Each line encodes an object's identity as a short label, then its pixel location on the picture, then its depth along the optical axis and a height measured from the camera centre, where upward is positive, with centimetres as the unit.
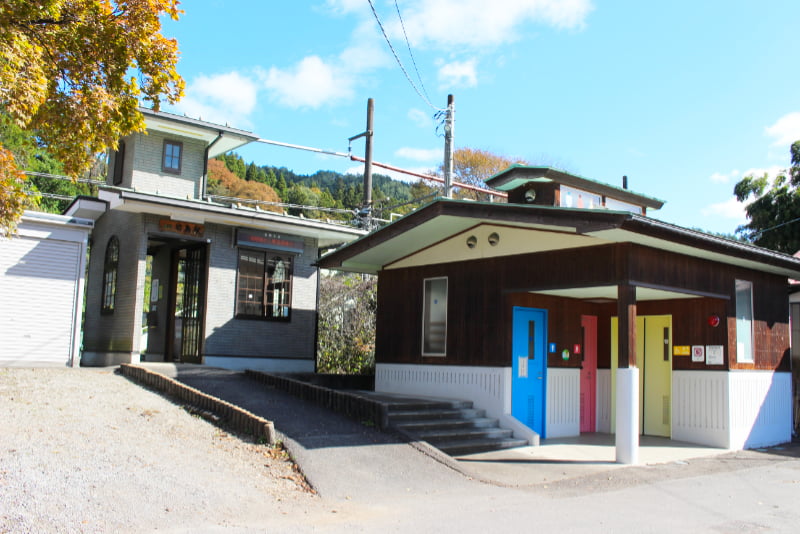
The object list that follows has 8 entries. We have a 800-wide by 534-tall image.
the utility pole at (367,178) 2142 +502
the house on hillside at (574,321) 1107 +46
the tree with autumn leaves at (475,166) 4356 +1094
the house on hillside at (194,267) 1571 +159
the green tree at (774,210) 2666 +545
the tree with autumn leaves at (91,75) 804 +303
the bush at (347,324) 1947 +38
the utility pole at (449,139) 1884 +556
